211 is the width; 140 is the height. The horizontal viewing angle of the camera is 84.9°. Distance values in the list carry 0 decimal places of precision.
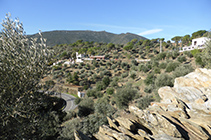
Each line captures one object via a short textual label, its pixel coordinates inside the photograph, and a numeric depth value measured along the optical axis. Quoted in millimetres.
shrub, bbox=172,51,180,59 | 51172
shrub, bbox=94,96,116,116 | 21138
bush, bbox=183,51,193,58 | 45094
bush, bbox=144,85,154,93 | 30156
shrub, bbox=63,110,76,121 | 25094
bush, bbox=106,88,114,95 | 37812
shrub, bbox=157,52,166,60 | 54362
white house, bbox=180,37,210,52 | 50031
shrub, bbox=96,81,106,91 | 44500
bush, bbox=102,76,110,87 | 46603
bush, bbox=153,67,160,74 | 39831
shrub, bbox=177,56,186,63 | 42562
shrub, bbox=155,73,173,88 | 25484
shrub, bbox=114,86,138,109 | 25734
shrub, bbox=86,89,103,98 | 40400
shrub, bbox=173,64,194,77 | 25547
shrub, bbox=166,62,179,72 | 35650
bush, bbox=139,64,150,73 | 46500
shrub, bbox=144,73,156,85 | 34350
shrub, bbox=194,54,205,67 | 32694
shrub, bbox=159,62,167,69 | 41044
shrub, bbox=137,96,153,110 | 20684
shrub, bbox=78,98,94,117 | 27025
